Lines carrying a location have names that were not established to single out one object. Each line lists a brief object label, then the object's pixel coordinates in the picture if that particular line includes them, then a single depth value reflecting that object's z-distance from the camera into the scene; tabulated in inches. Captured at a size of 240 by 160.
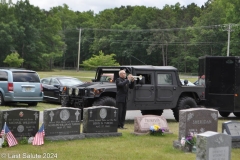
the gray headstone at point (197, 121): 370.6
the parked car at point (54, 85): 824.3
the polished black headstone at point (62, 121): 380.2
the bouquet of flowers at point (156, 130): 436.5
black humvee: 542.9
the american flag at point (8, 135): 351.9
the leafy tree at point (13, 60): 2576.3
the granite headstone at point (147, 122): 442.9
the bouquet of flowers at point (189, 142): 356.0
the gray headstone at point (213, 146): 256.2
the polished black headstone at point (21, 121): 363.6
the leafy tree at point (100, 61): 2192.4
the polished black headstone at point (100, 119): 409.1
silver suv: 714.8
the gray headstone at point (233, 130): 389.1
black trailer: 653.1
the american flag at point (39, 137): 364.8
